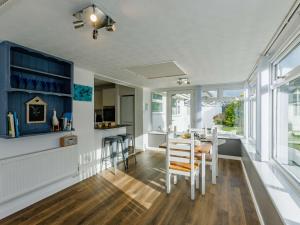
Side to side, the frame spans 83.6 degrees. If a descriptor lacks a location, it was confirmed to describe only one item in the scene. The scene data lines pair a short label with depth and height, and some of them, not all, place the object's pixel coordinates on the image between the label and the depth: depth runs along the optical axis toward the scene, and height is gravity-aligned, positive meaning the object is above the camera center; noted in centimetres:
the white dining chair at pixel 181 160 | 266 -79
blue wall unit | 223 +46
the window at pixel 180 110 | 598 +6
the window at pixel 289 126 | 184 -18
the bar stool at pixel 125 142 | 434 -82
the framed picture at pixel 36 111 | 257 +1
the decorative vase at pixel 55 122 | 285 -18
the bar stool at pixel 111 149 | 400 -94
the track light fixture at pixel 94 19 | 143 +84
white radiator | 223 -90
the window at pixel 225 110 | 522 +5
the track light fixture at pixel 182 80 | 403 +76
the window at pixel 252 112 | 411 -1
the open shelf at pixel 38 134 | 222 -34
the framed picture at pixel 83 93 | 331 +39
